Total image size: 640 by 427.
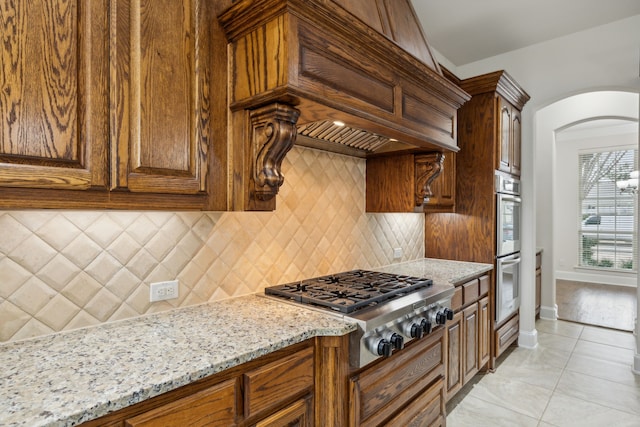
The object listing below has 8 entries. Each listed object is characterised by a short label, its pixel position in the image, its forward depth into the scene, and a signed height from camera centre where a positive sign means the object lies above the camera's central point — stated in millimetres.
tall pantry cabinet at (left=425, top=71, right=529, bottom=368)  3131 +459
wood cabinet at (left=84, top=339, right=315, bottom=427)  976 -563
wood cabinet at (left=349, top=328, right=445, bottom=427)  1549 -824
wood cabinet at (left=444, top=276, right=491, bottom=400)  2451 -864
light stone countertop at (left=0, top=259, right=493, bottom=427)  865 -435
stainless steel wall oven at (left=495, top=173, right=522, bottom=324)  3166 -226
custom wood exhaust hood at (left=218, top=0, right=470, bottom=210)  1418 +647
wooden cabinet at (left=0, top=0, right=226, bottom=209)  1011 +390
